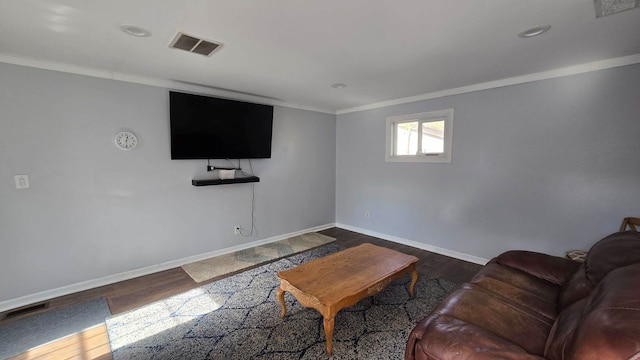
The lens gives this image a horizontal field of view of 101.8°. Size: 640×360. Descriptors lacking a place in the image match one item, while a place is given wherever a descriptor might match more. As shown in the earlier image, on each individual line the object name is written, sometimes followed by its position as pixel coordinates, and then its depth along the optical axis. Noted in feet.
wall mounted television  10.29
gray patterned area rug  6.11
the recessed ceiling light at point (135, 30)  5.98
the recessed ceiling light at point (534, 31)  6.03
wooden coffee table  5.98
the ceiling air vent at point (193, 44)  6.52
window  11.94
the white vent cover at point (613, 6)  5.06
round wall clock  9.31
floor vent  7.55
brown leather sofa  3.08
